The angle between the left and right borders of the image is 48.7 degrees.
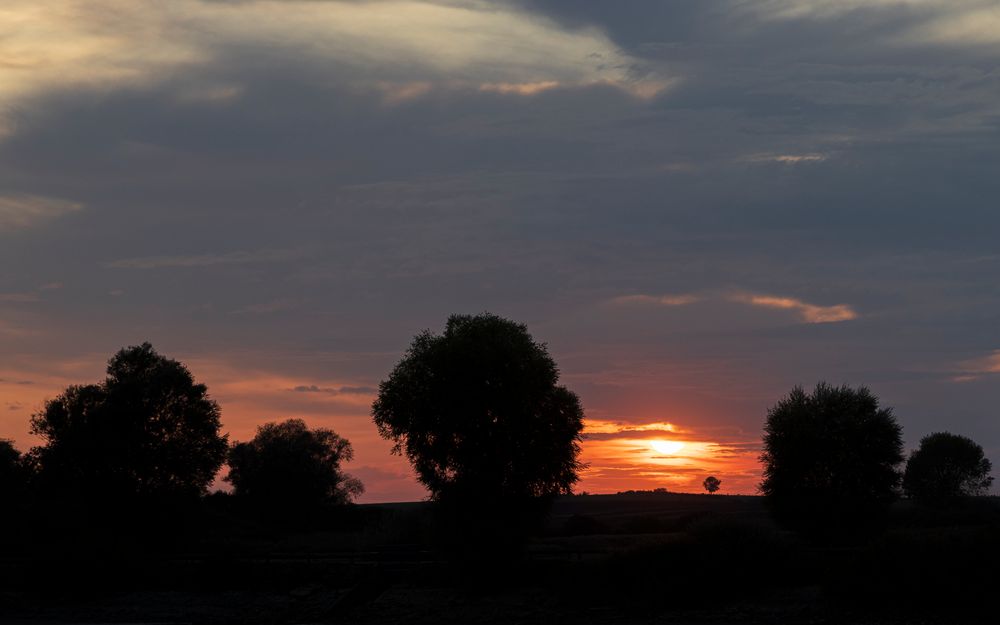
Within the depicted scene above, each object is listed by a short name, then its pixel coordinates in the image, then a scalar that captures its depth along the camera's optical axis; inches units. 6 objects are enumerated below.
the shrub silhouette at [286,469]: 4453.7
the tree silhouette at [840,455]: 2984.7
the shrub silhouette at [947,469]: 5595.5
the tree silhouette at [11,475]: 3742.6
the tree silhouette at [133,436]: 3649.1
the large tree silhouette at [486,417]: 2829.7
